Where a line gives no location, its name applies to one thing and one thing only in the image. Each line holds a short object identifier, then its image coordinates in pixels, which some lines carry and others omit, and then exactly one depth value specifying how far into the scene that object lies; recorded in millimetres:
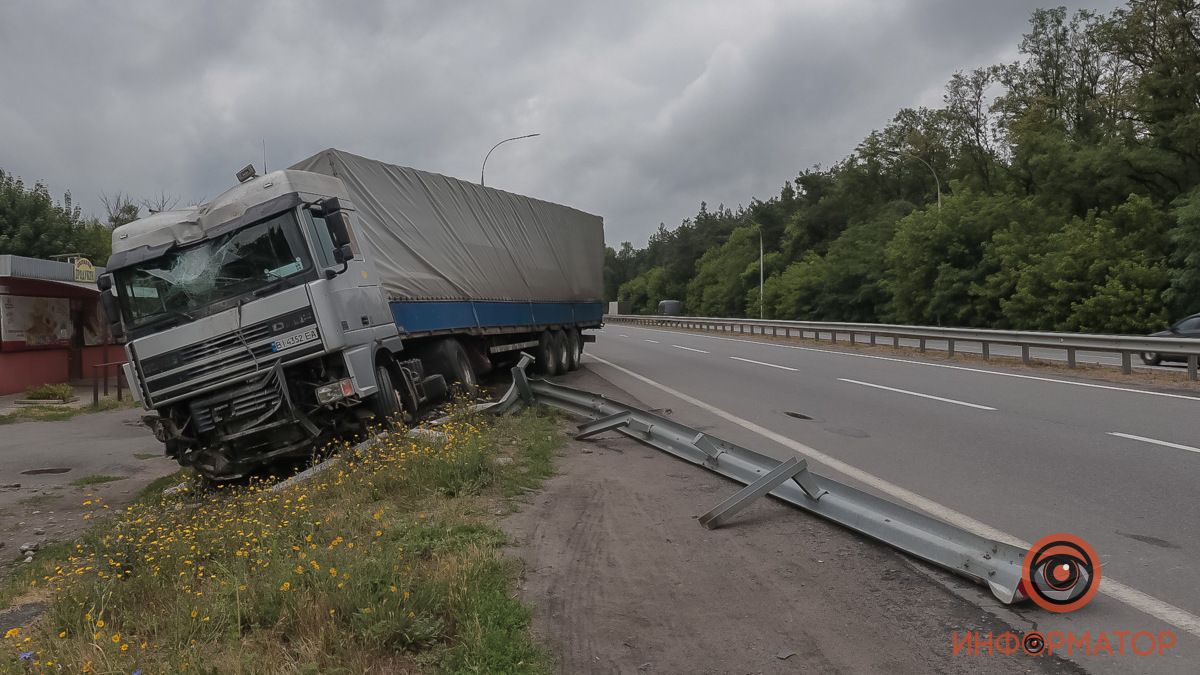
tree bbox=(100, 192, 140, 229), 48906
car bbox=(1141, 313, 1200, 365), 17609
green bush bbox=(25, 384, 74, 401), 18422
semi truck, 8602
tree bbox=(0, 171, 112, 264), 34625
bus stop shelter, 18797
